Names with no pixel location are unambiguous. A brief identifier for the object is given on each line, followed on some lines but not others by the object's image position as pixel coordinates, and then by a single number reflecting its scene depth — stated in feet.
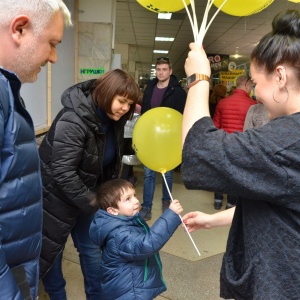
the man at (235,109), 14.33
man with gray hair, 3.17
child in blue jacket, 5.65
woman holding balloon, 2.79
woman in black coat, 6.32
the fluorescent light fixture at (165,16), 27.78
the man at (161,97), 13.61
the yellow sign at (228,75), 46.03
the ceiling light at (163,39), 39.60
